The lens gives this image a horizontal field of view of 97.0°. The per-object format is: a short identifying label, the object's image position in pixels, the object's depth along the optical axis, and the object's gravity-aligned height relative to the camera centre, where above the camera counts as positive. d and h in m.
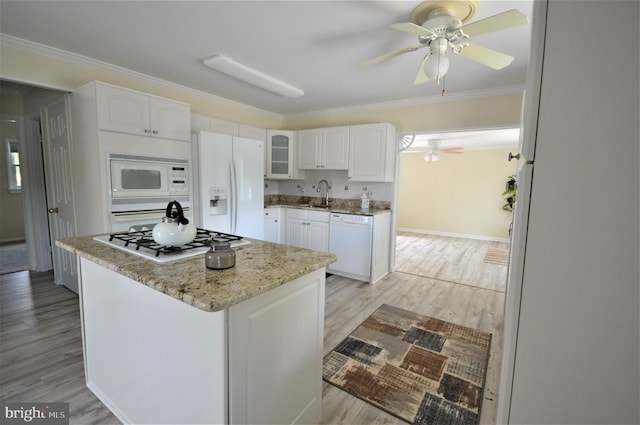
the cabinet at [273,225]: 4.24 -0.67
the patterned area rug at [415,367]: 1.71 -1.33
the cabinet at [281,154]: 4.55 +0.44
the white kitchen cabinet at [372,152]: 3.79 +0.42
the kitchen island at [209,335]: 1.03 -0.67
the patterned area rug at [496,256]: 4.92 -1.32
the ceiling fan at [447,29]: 1.61 +0.91
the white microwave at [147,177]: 2.62 +0.03
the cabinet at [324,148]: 4.10 +0.51
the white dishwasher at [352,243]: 3.72 -0.81
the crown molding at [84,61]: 2.36 +1.12
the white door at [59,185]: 2.93 -0.08
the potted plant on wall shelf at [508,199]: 6.33 -0.29
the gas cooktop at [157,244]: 1.37 -0.36
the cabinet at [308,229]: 4.06 -0.68
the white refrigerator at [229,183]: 3.19 -0.03
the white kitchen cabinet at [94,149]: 2.52 +0.28
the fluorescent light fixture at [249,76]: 2.64 +1.10
